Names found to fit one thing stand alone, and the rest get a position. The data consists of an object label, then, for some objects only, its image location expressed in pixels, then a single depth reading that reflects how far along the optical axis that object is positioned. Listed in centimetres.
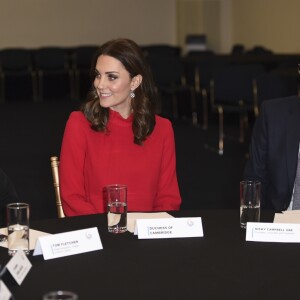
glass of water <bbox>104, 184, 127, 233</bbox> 237
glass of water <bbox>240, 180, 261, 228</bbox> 246
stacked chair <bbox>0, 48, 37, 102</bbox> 1222
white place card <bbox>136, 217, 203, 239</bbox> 232
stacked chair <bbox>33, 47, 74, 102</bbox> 1245
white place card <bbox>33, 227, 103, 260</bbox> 212
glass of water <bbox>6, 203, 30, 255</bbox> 217
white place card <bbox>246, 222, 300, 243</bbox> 230
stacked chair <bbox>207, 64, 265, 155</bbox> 827
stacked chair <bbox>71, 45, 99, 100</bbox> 1283
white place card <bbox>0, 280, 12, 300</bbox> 167
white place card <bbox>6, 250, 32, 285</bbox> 185
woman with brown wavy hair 315
